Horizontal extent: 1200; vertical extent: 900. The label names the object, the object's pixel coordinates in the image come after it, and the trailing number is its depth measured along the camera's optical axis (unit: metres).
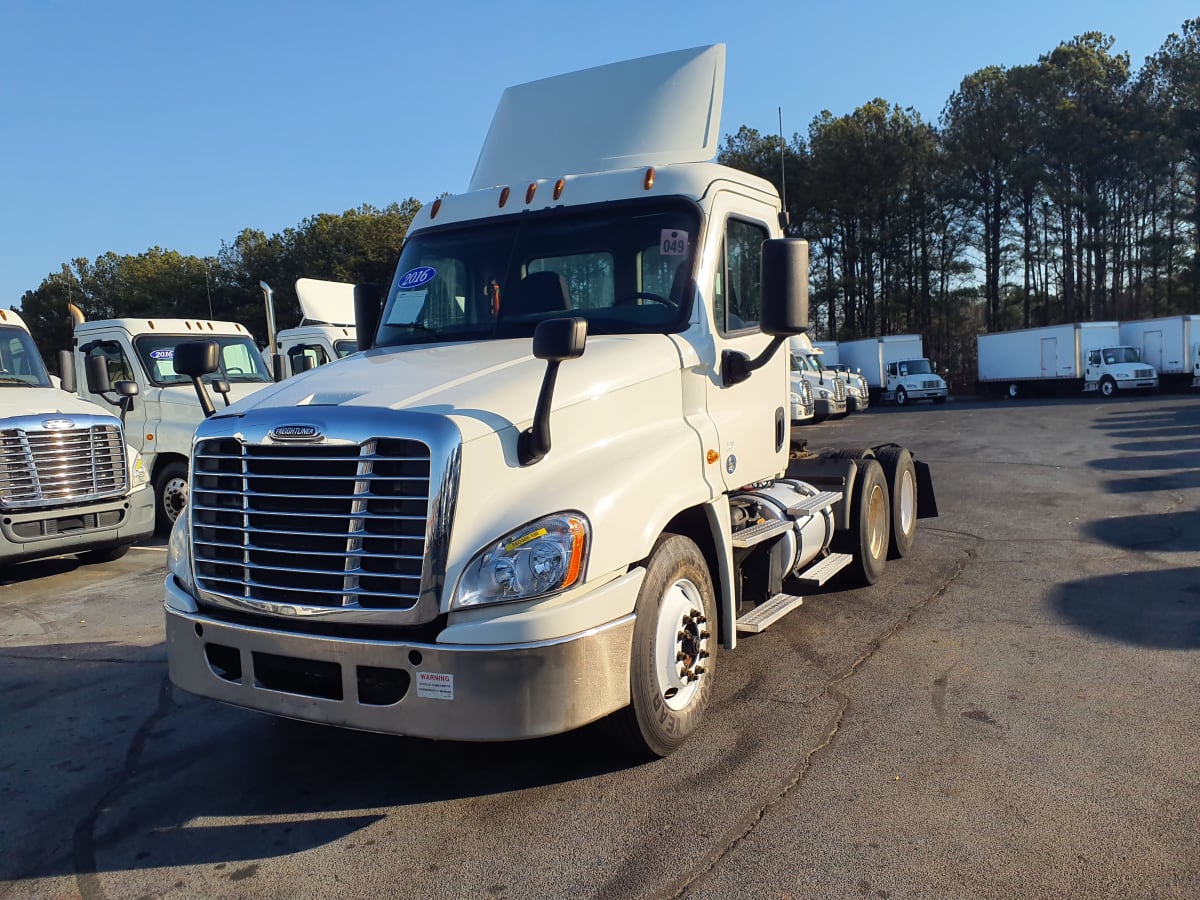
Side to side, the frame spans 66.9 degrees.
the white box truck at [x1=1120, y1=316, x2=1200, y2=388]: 32.28
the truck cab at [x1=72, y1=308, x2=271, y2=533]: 11.23
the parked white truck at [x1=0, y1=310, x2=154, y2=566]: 8.43
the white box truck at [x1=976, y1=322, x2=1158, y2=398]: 32.94
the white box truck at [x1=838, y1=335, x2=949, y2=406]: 36.78
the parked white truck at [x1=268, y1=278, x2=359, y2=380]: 14.82
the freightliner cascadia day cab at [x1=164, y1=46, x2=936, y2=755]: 3.39
